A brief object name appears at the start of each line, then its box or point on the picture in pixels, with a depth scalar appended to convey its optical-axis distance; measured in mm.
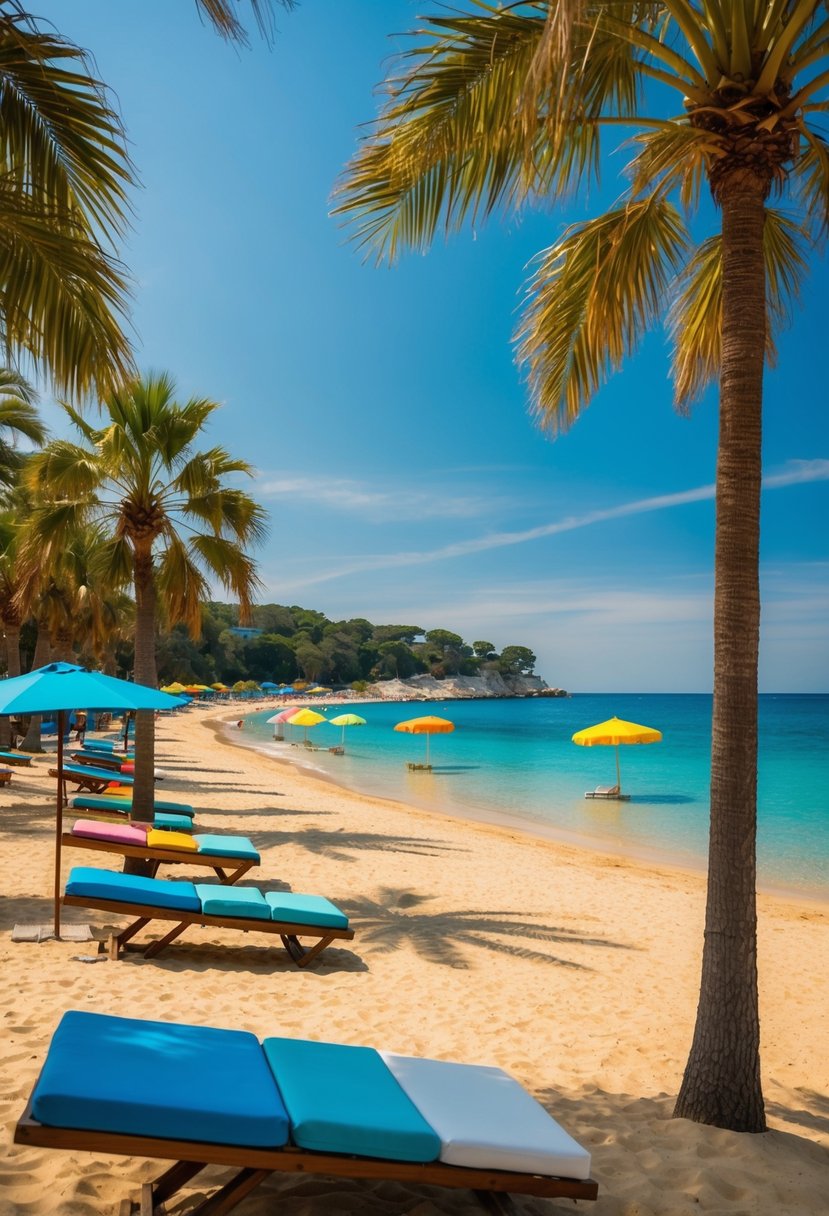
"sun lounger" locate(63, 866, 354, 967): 6141
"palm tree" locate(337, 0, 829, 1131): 4023
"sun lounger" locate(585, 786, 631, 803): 25812
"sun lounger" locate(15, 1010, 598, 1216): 2551
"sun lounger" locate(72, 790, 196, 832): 11500
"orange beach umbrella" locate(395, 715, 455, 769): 27641
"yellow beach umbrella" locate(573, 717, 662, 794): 23286
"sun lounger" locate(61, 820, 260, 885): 7570
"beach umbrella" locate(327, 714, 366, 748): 32531
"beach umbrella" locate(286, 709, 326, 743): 31027
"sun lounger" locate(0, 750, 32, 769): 16016
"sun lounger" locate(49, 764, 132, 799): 14570
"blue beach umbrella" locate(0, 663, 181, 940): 6078
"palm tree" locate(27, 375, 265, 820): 12070
